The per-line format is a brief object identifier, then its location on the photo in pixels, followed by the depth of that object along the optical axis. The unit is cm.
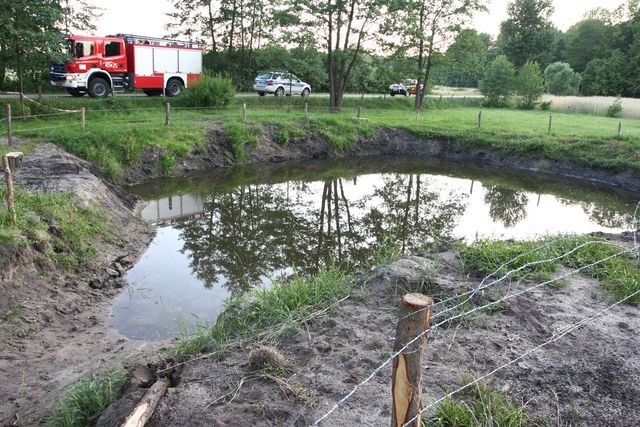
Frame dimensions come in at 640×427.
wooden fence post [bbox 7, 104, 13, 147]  1412
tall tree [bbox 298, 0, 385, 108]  2525
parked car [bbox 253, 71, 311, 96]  3012
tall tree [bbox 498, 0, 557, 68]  6203
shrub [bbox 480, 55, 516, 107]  4294
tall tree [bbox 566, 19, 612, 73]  6606
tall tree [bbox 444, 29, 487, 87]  3212
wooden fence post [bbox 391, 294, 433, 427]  291
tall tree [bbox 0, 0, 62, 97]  1669
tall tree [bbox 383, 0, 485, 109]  2864
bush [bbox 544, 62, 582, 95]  5256
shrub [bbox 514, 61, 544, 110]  4181
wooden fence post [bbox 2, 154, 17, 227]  816
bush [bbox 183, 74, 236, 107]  2347
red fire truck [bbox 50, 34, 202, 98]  2194
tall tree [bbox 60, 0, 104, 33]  2061
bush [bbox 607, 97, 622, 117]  3519
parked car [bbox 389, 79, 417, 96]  4006
